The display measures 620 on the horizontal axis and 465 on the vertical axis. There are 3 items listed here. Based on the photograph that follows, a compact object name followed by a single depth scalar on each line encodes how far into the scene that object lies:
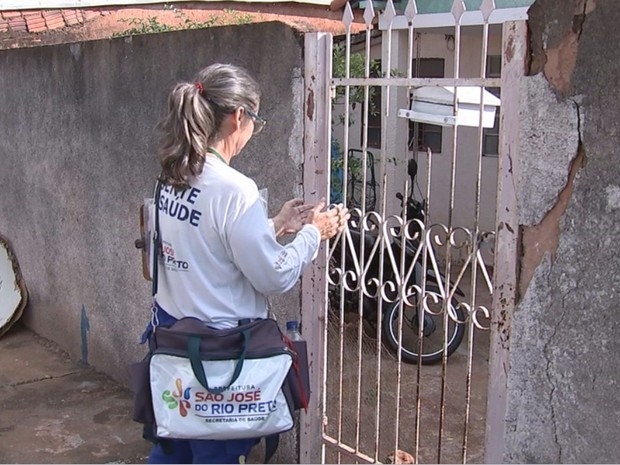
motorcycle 2.99
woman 2.38
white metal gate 2.77
